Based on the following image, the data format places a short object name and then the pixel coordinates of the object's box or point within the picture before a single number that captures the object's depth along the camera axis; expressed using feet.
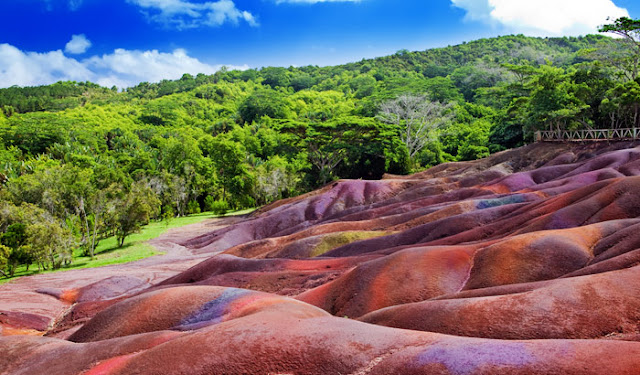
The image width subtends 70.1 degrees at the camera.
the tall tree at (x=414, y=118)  227.20
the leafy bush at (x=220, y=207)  195.72
